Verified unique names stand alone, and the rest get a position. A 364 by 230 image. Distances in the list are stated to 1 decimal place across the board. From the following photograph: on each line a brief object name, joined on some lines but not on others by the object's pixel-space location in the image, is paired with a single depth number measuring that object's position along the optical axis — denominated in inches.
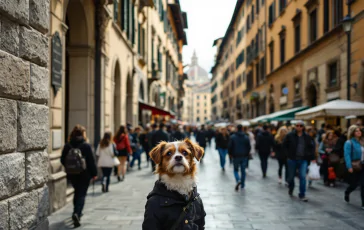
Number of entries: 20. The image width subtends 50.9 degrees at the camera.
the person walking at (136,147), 576.3
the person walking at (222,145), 581.4
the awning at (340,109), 467.2
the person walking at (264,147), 506.6
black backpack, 253.0
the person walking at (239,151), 412.5
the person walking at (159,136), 500.4
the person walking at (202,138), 804.0
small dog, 128.6
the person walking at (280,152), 451.8
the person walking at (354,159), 318.3
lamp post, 498.3
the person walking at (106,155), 377.1
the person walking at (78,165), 253.4
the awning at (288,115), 725.3
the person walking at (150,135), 532.1
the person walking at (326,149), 438.0
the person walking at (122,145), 455.5
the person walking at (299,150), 356.2
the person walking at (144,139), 635.5
